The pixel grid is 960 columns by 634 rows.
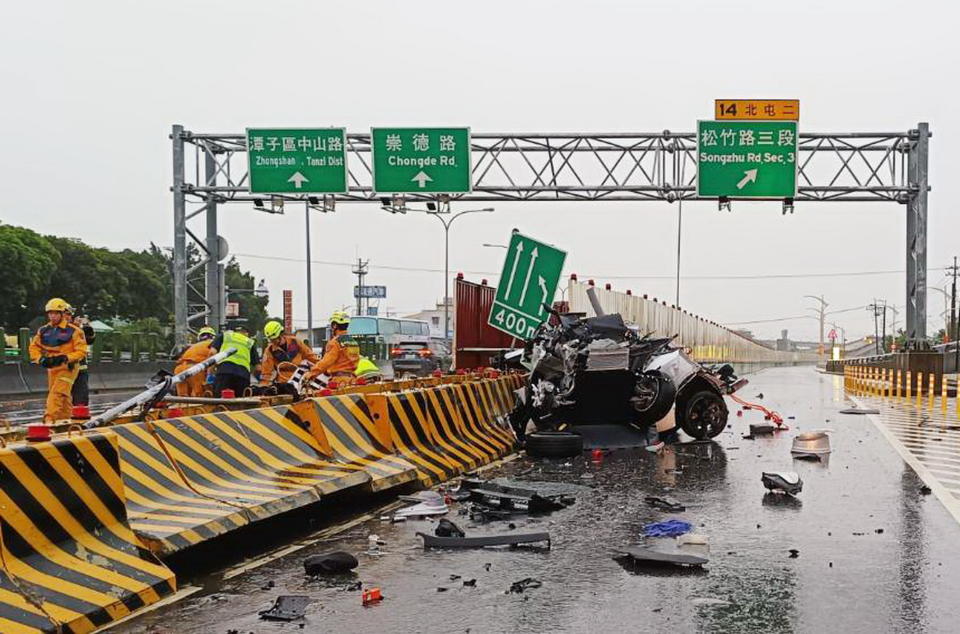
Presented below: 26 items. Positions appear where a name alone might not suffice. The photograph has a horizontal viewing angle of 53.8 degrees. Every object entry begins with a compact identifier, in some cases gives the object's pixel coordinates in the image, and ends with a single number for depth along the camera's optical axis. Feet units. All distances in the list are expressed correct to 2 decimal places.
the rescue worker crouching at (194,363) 39.25
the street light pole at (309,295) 163.39
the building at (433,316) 480.64
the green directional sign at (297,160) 84.53
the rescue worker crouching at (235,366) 38.34
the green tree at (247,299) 319.06
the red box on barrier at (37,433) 18.63
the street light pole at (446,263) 182.31
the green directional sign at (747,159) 84.58
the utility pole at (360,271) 369.55
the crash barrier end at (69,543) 16.01
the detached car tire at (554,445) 39.63
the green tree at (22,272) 182.70
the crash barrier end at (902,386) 80.87
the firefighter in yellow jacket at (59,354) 38.37
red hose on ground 54.27
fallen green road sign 53.21
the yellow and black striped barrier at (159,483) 16.75
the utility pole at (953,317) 256.32
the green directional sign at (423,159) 84.84
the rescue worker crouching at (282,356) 41.50
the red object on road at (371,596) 17.99
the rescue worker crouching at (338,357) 40.34
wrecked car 41.68
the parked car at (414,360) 118.32
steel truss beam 84.74
